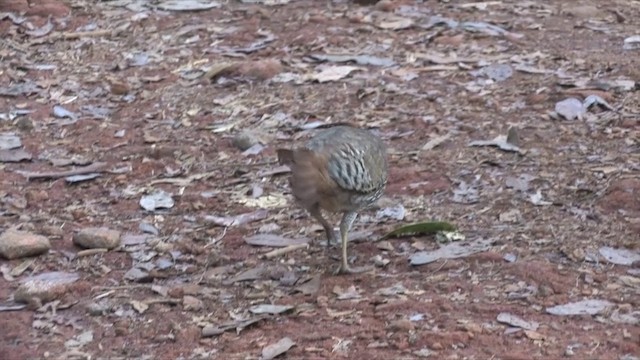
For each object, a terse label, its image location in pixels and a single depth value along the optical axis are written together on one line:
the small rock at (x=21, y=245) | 12.32
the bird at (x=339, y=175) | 11.13
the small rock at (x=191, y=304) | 11.02
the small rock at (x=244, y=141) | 15.75
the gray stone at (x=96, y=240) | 12.59
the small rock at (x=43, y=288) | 11.23
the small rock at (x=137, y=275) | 11.93
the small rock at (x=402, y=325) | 10.12
